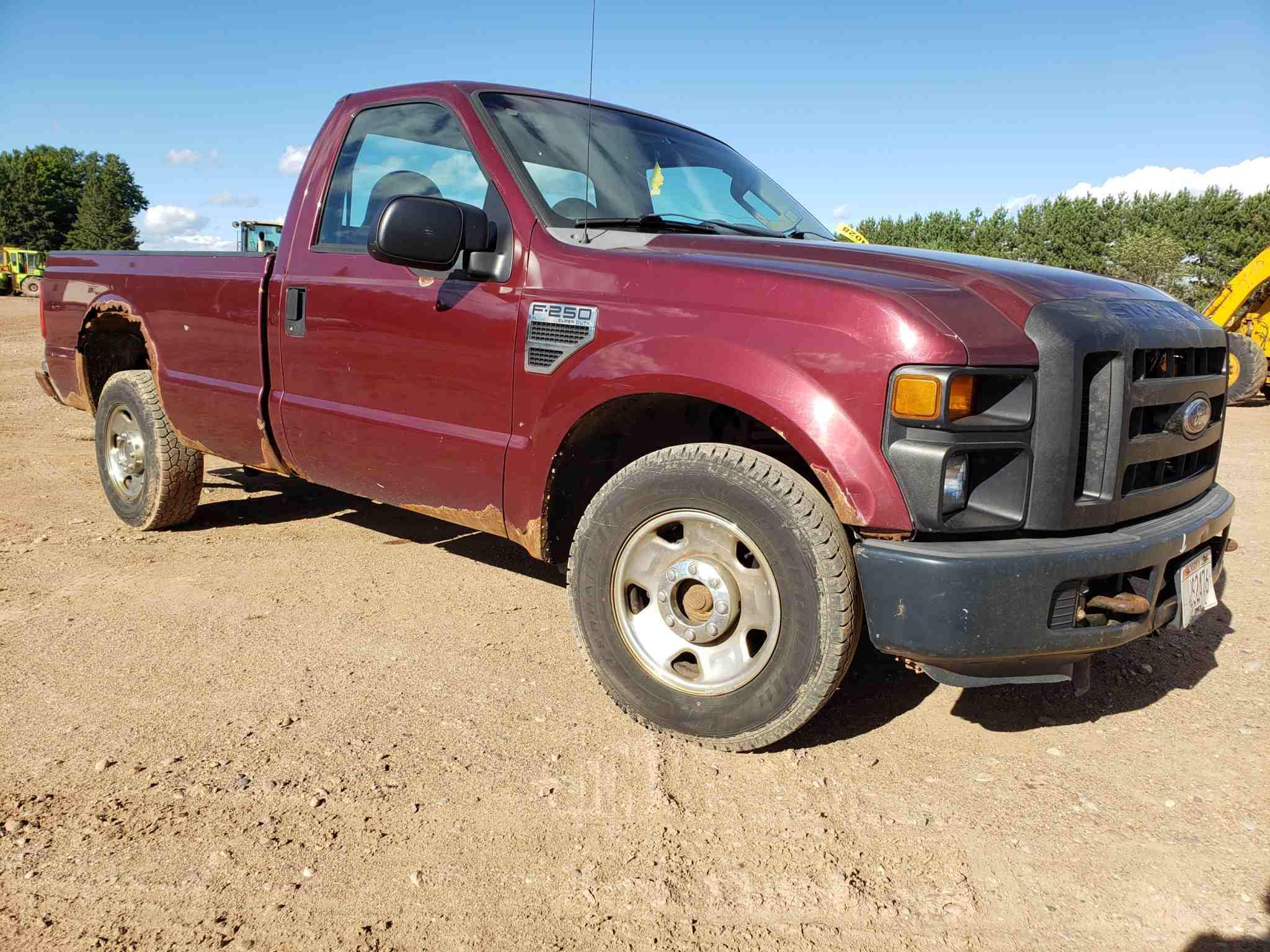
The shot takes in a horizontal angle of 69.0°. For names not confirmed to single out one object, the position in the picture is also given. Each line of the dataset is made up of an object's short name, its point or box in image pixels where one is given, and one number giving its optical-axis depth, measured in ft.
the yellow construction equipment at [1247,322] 42.14
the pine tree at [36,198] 261.85
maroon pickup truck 7.75
